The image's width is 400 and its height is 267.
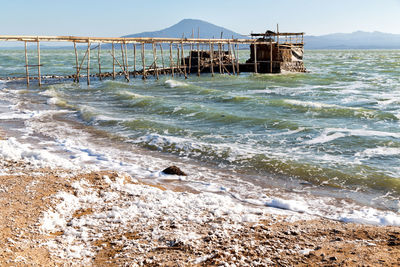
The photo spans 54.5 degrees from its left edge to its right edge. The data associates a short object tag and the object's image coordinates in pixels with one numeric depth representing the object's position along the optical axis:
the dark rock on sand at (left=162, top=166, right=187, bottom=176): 7.89
